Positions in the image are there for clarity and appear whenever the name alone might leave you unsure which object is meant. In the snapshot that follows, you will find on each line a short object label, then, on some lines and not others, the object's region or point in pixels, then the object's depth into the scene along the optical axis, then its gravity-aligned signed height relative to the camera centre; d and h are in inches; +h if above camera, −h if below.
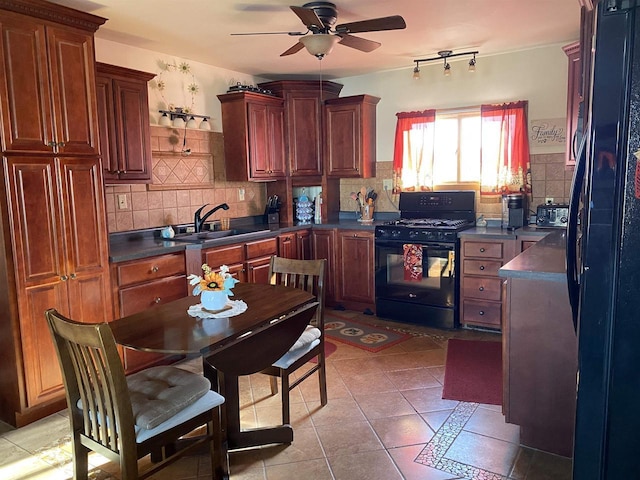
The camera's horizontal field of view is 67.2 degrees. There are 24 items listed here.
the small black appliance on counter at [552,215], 158.2 -12.3
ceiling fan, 106.1 +35.4
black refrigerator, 49.5 -9.3
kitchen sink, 156.9 -16.8
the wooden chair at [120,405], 67.4 -33.4
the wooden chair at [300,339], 99.3 -34.3
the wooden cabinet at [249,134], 179.6 +19.4
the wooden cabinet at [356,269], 184.2 -33.6
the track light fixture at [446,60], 164.8 +44.1
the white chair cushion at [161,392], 72.4 -33.2
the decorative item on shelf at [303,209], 203.9 -10.8
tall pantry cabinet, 102.7 -0.6
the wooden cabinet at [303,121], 193.0 +25.3
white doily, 88.3 -23.4
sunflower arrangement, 89.5 -18.1
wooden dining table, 75.6 -24.3
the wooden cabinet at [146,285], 126.0 -26.9
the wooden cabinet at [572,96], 136.5 +23.3
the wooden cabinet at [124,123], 130.8 +18.2
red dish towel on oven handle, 168.9 -28.2
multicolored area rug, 153.9 -51.2
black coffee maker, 163.8 -10.9
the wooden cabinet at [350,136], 192.2 +19.0
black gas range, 164.9 -28.1
